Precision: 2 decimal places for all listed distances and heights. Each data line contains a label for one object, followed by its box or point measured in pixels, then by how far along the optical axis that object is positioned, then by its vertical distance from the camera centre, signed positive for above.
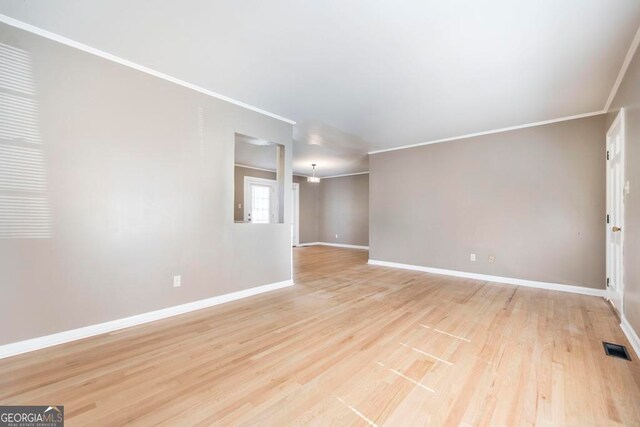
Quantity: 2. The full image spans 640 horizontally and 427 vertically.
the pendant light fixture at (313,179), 7.37 +1.00
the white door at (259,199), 7.56 +0.44
